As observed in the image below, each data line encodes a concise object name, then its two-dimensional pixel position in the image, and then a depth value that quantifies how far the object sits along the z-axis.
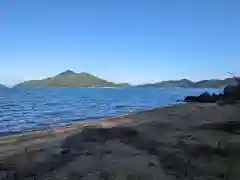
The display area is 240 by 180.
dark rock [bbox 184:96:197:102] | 36.76
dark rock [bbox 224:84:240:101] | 23.05
